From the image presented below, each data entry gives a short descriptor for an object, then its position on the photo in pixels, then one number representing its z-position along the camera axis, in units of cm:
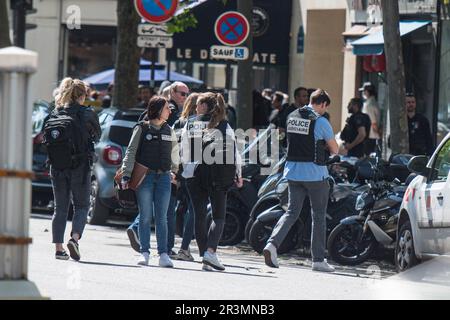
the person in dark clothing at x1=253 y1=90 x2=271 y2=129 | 2488
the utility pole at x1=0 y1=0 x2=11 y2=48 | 2572
